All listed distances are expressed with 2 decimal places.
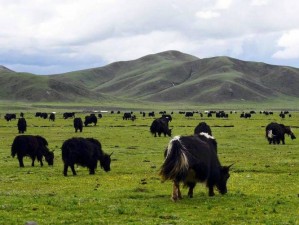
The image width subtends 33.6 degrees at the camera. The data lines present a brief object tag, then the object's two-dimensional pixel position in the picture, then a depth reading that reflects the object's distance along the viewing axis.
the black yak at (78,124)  59.55
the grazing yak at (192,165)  16.02
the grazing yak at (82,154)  25.16
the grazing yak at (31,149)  29.17
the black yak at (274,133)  44.12
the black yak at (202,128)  42.94
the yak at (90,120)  74.38
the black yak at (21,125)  58.61
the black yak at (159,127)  54.62
